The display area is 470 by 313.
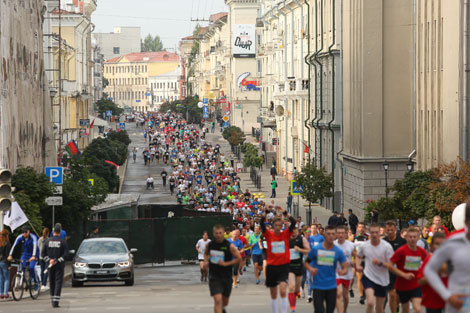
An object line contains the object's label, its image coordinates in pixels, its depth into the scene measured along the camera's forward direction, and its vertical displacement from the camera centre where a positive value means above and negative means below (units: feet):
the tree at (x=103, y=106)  468.75 +4.83
